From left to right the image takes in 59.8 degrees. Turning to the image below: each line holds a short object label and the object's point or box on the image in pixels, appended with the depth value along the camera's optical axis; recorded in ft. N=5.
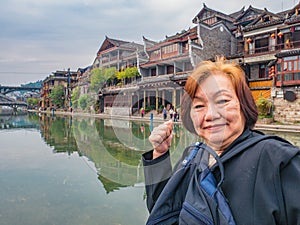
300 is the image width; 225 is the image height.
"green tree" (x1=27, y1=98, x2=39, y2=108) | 221.25
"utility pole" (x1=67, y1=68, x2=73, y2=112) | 151.12
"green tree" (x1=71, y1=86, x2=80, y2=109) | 112.09
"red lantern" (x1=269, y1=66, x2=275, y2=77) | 50.68
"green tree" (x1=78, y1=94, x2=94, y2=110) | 89.60
